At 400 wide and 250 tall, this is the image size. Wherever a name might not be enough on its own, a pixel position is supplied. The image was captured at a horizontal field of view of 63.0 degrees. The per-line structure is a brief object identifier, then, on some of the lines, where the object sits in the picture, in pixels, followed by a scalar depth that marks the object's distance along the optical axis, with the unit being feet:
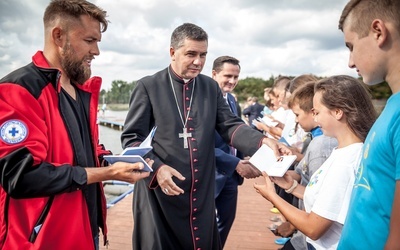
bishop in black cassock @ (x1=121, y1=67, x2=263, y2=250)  7.77
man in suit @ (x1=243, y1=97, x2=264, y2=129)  28.63
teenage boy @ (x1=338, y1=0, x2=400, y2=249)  3.34
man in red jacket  4.63
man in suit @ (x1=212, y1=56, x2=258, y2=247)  9.22
